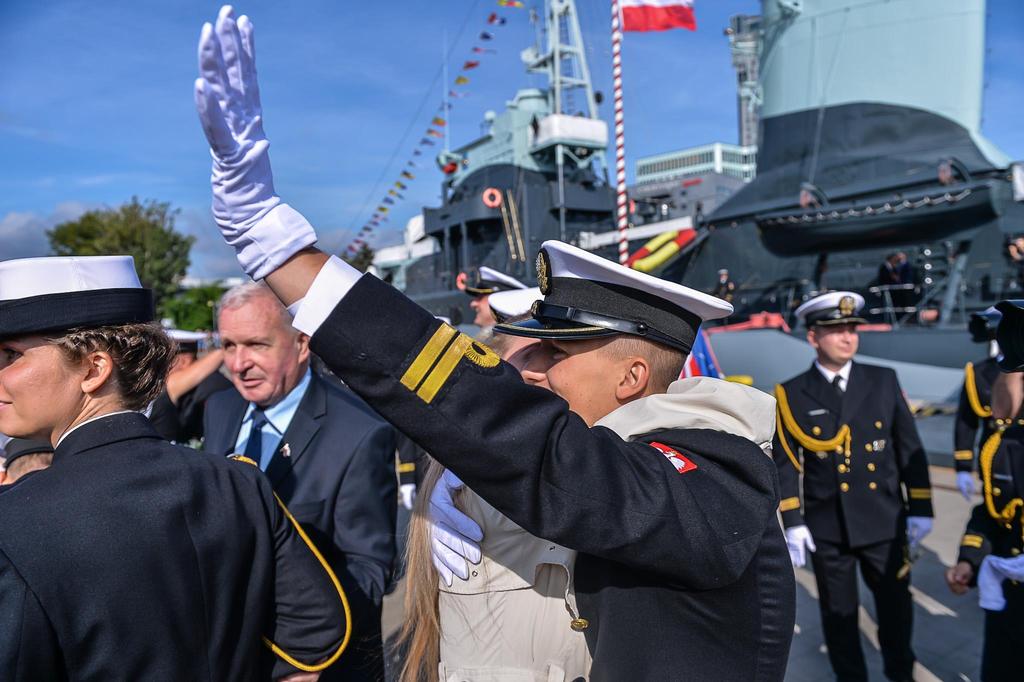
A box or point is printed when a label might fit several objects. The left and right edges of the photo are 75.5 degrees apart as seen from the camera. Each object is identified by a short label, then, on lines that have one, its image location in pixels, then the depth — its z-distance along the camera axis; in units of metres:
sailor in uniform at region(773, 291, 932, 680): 3.50
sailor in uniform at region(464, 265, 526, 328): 5.06
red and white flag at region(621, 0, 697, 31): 8.40
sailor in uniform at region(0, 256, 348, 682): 1.11
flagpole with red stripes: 6.41
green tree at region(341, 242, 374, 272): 34.30
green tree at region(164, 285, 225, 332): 37.97
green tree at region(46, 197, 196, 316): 33.25
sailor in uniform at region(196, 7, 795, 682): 0.90
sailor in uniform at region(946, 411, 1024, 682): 2.51
